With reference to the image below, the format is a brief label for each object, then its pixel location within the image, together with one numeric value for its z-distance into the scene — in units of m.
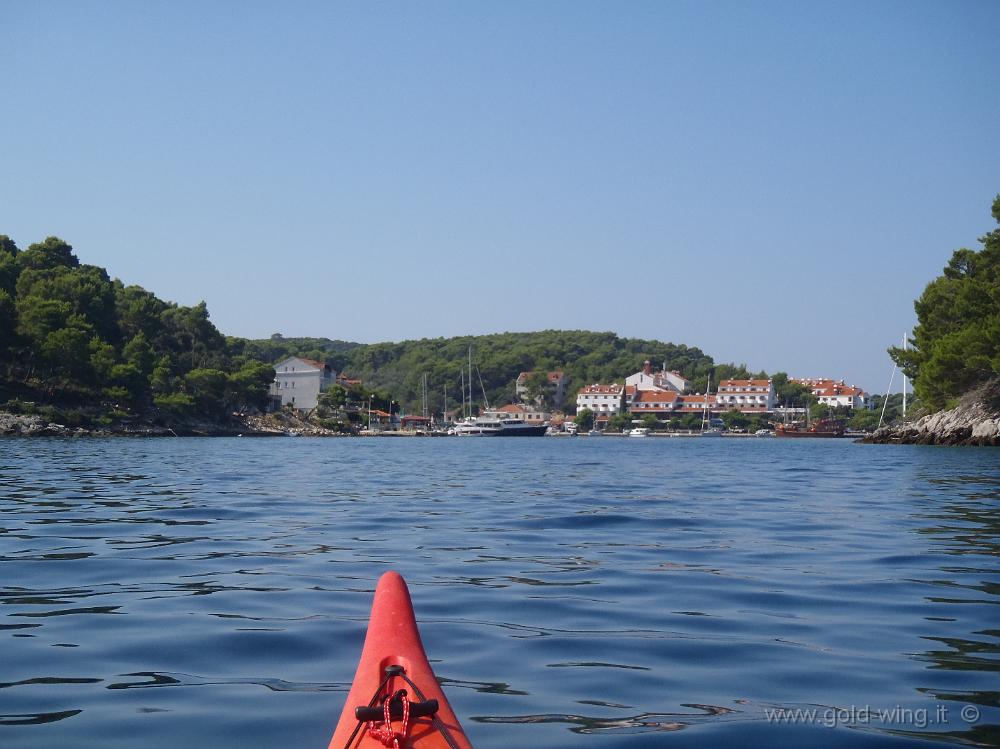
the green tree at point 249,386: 87.44
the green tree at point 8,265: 66.50
